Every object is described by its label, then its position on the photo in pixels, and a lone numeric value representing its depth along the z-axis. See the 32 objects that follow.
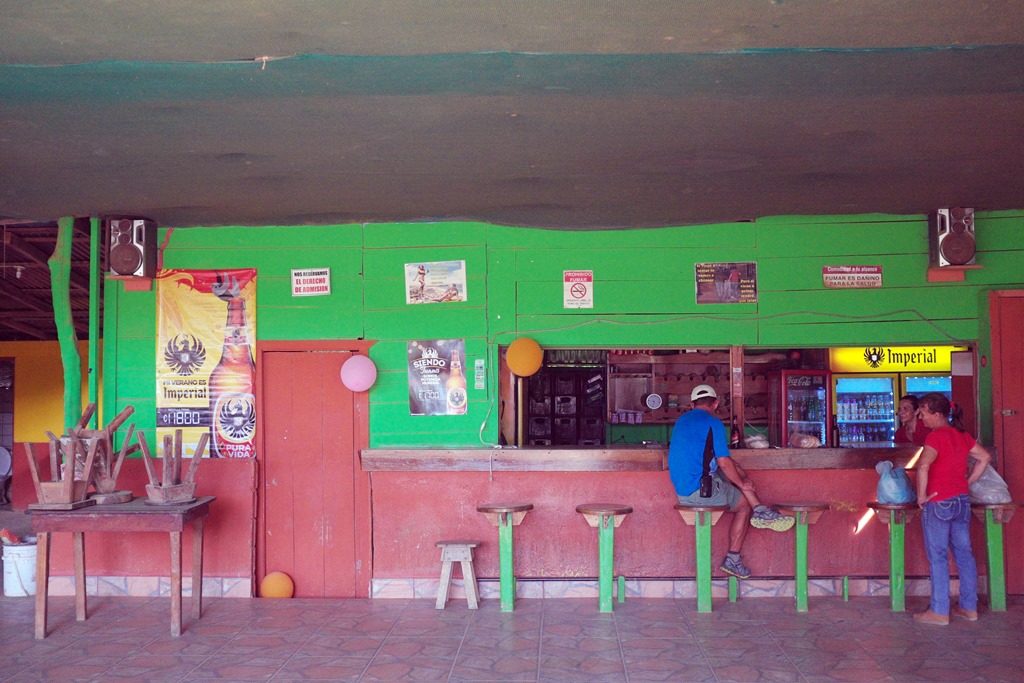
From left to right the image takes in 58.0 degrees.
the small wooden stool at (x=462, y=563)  6.97
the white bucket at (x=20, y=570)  7.45
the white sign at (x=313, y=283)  7.65
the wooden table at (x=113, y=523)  6.25
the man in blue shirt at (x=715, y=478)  6.89
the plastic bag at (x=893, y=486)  6.84
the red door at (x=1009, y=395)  7.37
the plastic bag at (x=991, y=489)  6.72
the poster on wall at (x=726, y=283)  7.59
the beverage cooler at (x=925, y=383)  10.84
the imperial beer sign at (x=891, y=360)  10.87
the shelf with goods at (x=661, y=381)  11.02
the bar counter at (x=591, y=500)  7.34
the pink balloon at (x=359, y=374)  7.37
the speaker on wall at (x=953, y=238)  7.29
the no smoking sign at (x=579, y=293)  7.60
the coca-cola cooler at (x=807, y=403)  10.73
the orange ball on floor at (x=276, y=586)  7.43
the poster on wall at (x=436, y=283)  7.62
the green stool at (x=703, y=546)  6.80
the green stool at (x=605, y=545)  6.87
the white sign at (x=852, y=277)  7.57
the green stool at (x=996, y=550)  6.79
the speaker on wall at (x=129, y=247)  7.42
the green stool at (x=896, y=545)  6.84
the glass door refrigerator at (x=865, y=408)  10.79
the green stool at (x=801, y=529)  6.83
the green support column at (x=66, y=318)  7.54
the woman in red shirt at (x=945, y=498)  6.33
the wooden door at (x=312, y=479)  7.50
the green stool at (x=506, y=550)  6.91
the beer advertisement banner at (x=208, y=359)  7.60
